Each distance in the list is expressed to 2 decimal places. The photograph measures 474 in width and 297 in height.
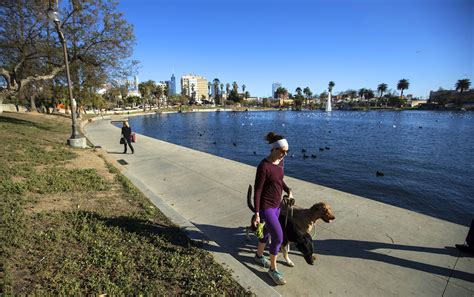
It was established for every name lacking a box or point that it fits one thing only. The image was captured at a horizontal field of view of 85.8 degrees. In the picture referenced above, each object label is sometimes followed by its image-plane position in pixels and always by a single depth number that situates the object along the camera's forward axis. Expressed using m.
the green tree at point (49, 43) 16.03
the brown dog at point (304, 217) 3.74
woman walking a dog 3.35
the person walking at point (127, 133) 12.84
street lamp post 12.47
